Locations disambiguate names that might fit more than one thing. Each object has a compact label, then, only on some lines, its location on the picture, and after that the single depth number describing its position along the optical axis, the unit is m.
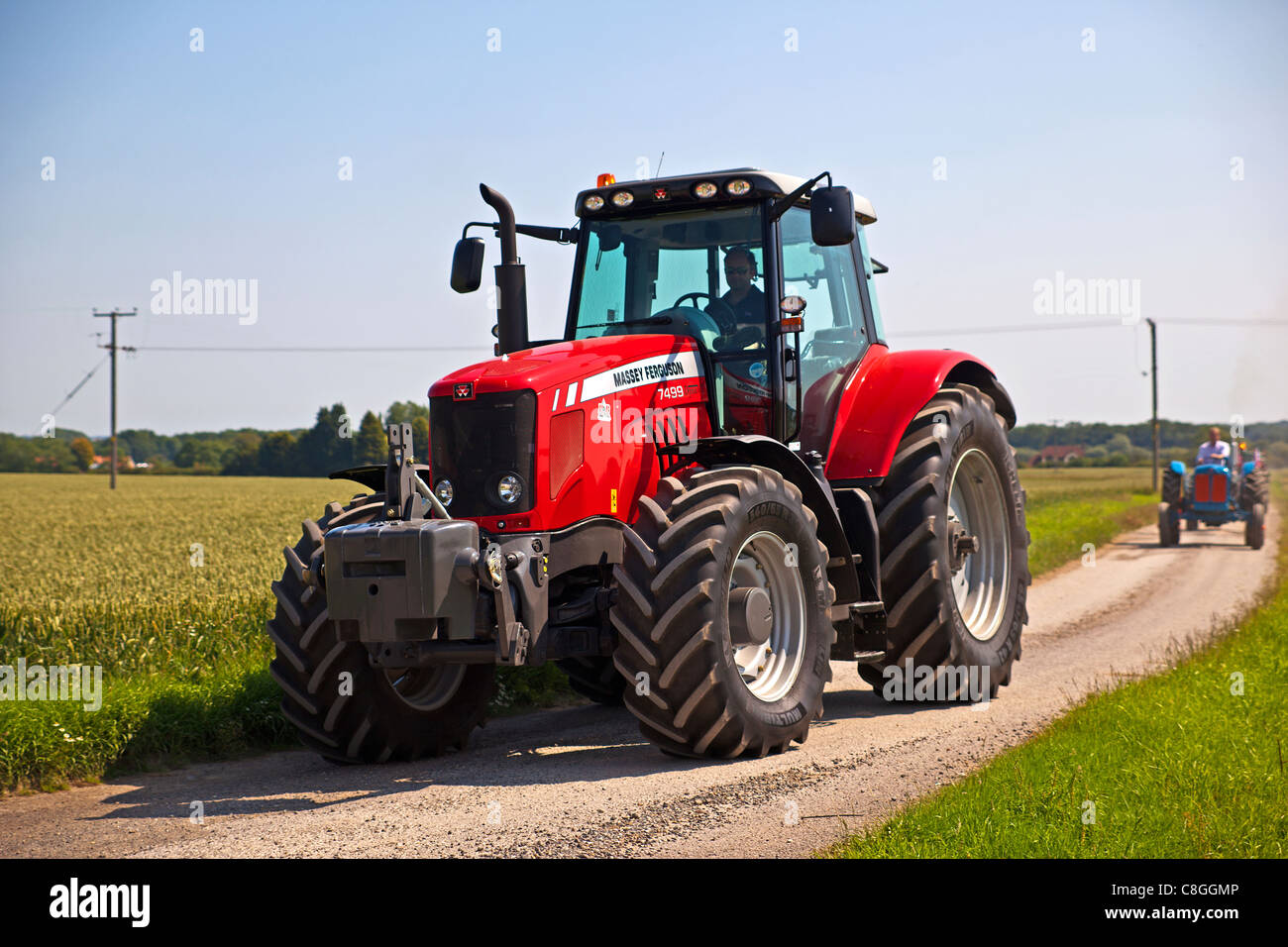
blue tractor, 23.98
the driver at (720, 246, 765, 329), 7.86
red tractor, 6.25
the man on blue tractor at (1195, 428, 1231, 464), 25.11
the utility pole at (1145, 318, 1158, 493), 51.16
